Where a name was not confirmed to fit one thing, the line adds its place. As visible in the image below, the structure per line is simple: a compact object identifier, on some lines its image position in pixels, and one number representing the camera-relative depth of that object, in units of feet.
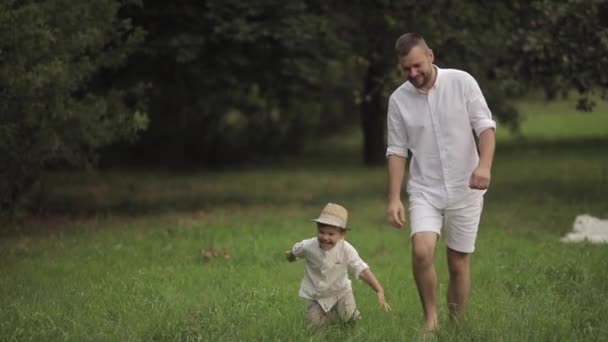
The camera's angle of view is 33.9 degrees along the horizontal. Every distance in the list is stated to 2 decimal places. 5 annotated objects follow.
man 22.26
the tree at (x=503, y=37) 48.49
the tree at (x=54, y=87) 38.17
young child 22.99
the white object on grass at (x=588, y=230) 38.24
